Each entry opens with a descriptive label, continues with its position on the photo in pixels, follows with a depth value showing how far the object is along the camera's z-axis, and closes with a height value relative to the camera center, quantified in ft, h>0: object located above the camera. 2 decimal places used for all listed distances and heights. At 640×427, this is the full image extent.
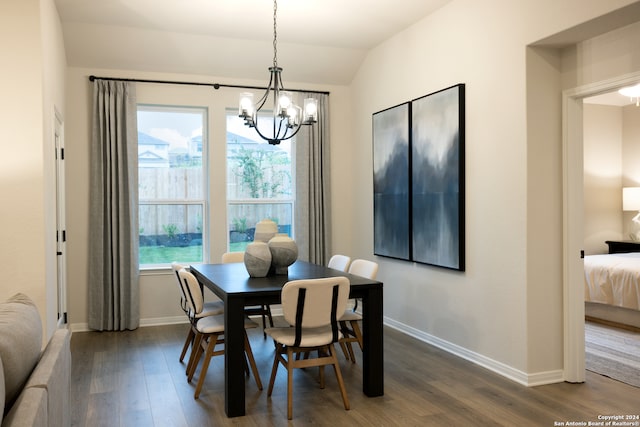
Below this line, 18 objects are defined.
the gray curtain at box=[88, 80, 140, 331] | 17.92 +0.01
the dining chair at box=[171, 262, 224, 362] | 13.01 -2.50
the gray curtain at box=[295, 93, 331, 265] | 20.52 +0.67
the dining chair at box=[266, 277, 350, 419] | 10.37 -2.15
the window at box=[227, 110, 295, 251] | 20.22 +1.00
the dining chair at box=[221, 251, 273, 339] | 16.25 -1.51
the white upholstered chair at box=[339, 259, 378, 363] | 13.00 -2.70
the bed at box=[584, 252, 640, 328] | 17.11 -2.74
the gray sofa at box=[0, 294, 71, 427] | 4.87 -1.73
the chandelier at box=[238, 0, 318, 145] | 12.61 +2.38
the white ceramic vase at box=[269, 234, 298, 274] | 12.94 -1.00
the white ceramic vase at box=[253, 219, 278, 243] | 13.76 -0.56
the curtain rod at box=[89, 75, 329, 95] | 18.24 +4.48
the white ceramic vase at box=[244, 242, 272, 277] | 12.67 -1.19
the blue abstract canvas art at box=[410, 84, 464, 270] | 14.26 +0.83
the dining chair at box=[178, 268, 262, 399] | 11.93 -2.69
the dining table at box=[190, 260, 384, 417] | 10.57 -2.07
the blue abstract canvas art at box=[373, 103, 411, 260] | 16.88 +0.84
